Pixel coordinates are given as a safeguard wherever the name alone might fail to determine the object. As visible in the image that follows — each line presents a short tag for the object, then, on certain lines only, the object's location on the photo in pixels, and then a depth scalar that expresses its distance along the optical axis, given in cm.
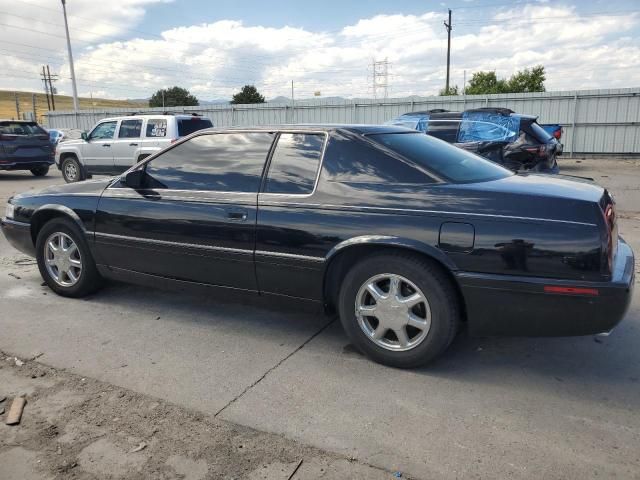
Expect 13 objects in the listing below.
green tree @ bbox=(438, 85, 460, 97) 4134
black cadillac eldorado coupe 289
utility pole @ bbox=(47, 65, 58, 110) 5616
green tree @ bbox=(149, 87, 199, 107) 5956
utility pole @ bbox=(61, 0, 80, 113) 3291
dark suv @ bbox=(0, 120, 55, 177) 1443
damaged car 1036
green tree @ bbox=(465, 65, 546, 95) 4691
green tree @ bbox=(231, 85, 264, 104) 5225
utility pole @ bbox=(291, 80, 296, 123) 2489
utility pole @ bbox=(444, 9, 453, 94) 4047
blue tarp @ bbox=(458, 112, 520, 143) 1091
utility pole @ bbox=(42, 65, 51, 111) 5860
